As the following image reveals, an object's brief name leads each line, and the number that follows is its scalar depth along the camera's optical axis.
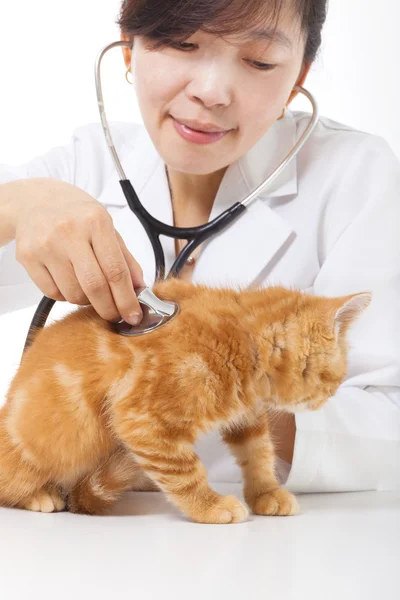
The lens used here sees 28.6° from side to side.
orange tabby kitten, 1.15
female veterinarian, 1.24
